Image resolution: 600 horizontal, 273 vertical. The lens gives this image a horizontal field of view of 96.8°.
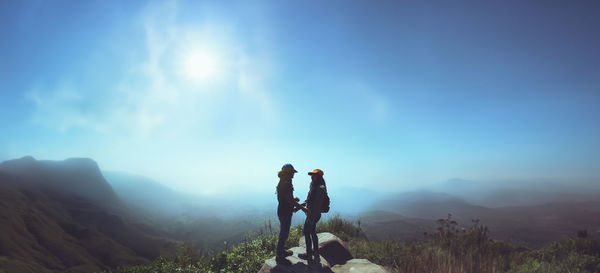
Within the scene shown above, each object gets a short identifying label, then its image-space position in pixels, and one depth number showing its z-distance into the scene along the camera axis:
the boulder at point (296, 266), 6.32
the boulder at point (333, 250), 8.30
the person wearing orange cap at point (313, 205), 7.11
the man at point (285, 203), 6.78
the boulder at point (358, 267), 7.08
